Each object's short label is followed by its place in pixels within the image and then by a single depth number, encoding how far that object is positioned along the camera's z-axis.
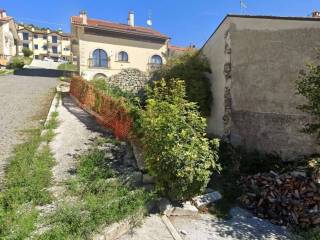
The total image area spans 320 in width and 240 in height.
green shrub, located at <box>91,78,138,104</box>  11.51
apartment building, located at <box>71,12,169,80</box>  21.67
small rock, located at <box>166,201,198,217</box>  4.38
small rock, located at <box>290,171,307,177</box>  5.93
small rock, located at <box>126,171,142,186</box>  4.71
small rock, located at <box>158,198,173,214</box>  4.33
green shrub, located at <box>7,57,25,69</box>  29.47
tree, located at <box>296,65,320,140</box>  4.83
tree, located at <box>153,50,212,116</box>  8.53
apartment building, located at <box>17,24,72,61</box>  63.23
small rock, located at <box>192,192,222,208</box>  4.71
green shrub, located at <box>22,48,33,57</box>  45.85
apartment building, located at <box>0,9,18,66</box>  32.25
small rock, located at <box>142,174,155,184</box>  4.80
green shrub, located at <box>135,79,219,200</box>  4.25
